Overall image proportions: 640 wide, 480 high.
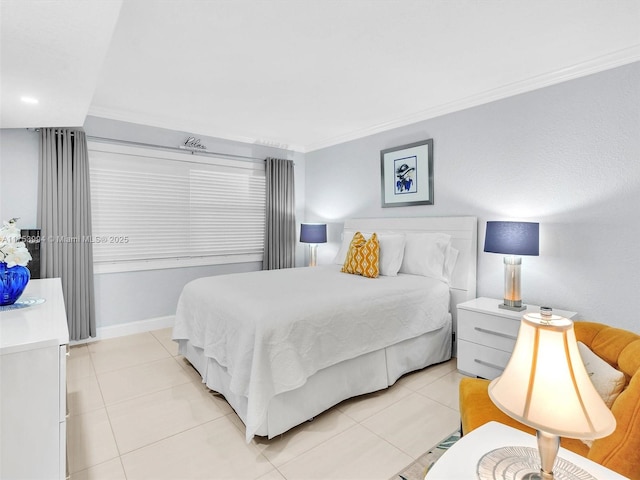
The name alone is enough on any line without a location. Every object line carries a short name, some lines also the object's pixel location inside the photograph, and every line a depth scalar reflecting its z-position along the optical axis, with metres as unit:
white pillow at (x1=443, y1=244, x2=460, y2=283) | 3.30
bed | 1.99
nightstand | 2.61
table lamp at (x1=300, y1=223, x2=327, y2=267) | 4.71
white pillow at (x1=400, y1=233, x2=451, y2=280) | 3.27
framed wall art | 3.65
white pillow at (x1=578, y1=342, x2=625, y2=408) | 1.21
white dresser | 1.13
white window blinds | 3.69
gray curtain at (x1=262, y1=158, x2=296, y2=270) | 4.87
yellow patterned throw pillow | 3.28
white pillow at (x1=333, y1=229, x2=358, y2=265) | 4.06
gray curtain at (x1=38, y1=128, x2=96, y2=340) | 3.24
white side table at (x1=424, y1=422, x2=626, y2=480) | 0.94
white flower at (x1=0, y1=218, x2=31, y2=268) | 1.64
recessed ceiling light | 2.26
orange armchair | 0.98
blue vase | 1.63
